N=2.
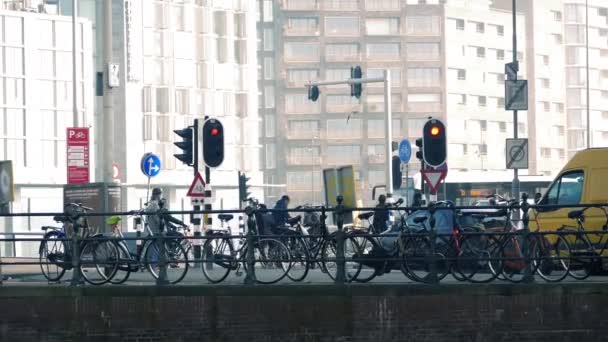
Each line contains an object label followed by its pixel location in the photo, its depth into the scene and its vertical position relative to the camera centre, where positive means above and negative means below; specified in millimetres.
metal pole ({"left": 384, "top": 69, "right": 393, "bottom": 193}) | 57388 +1984
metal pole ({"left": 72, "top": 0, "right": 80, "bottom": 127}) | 59703 +4181
